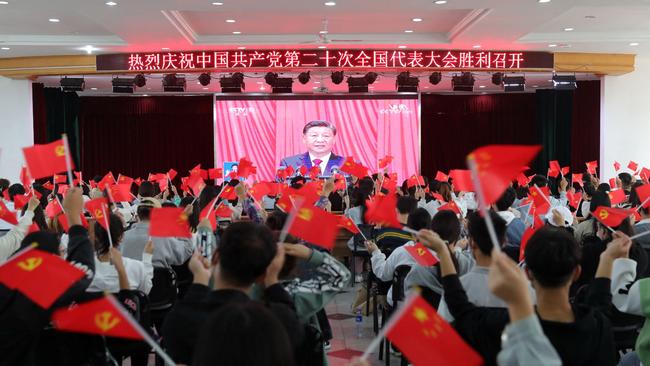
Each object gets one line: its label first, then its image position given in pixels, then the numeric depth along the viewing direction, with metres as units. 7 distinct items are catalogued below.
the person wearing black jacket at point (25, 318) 2.44
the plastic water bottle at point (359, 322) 5.71
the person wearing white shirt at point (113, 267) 3.44
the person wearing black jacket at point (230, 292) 1.93
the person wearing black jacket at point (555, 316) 1.77
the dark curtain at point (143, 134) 16.25
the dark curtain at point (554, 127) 14.05
